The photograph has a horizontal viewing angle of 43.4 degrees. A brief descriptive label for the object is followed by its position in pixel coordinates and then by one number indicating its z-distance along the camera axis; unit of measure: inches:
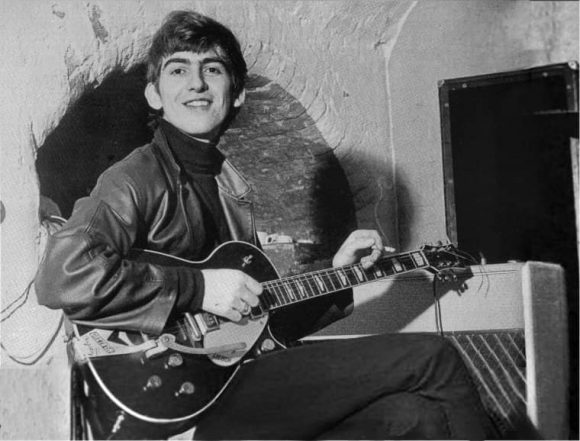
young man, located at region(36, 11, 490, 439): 59.7
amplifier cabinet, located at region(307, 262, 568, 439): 68.6
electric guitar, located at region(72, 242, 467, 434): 59.1
